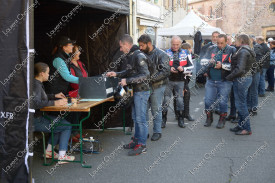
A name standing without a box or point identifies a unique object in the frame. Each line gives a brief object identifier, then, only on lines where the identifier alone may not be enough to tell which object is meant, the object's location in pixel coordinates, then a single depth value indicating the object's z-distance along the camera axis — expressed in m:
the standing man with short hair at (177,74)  6.93
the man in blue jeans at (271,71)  12.14
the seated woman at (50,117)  4.54
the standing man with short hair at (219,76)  6.69
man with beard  5.69
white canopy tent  14.06
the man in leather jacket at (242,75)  6.24
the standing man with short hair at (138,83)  5.05
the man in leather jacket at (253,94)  8.09
